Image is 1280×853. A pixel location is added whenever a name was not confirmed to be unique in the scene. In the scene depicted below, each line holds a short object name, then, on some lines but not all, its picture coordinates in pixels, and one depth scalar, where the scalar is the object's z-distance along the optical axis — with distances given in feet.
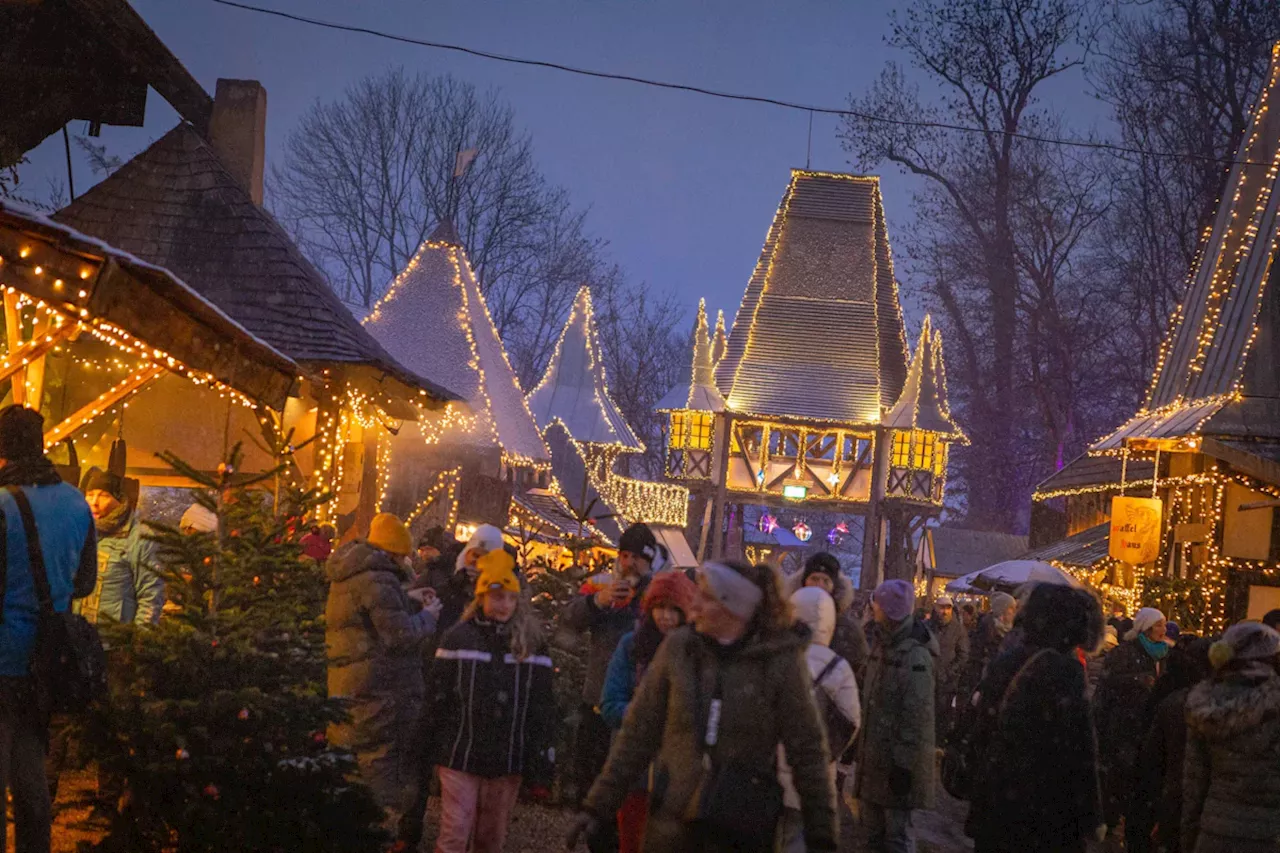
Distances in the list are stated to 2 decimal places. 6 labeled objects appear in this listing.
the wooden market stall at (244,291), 48.60
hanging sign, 66.69
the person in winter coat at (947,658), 57.67
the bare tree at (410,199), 149.89
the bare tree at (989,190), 126.52
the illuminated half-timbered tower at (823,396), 136.26
